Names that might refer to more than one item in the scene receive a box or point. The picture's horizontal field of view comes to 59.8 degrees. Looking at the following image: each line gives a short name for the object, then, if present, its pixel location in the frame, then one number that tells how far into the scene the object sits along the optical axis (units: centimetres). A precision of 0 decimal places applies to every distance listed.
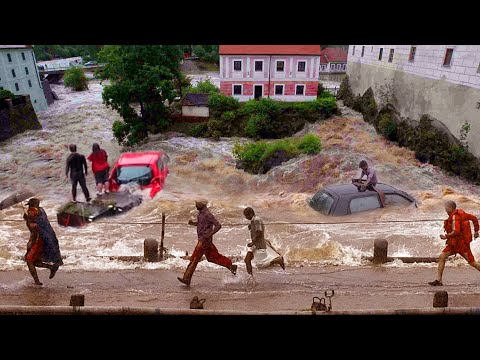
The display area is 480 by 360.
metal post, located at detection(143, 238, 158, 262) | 688
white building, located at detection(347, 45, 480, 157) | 1420
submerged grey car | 859
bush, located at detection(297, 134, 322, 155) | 1659
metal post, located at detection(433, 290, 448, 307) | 513
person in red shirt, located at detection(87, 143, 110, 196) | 852
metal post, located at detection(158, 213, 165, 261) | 697
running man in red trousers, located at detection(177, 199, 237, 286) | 571
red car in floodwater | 938
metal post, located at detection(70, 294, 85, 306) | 506
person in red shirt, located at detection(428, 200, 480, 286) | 564
